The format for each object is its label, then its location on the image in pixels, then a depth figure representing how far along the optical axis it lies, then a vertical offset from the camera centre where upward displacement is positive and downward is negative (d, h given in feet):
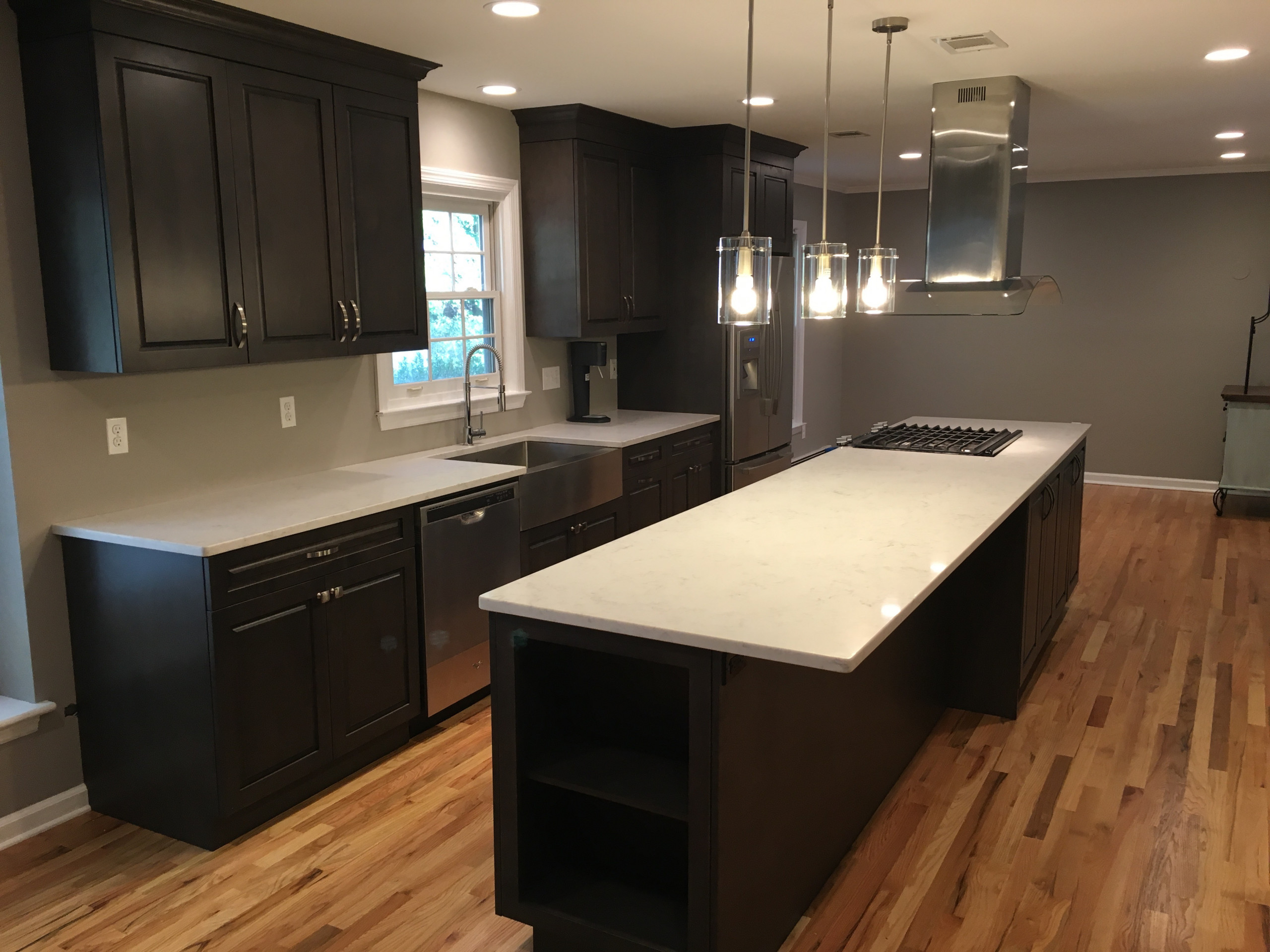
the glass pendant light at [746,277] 7.92 +0.28
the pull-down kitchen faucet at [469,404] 14.87 -1.29
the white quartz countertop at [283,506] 9.18 -1.92
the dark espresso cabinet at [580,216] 15.72 +1.58
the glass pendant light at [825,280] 9.57 +0.31
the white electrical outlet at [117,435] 10.02 -1.14
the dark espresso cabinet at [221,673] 9.08 -3.34
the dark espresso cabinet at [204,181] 8.95 +1.35
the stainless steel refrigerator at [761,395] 18.60 -1.56
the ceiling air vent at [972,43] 11.27 +3.03
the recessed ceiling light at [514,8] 9.76 +2.99
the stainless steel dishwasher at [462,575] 11.49 -3.08
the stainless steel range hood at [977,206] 13.71 +1.46
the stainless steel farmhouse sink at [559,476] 13.24 -2.25
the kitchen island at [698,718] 6.62 -3.00
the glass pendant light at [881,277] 10.28 +0.35
